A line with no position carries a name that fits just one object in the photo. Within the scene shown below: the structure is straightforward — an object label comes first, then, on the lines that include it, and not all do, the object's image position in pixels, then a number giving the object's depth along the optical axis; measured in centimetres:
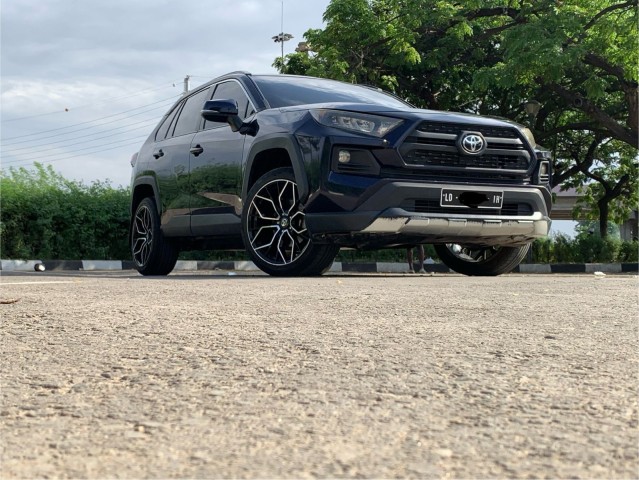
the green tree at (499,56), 1852
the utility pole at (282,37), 5132
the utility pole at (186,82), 5584
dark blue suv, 691
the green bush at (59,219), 1611
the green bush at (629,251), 2519
